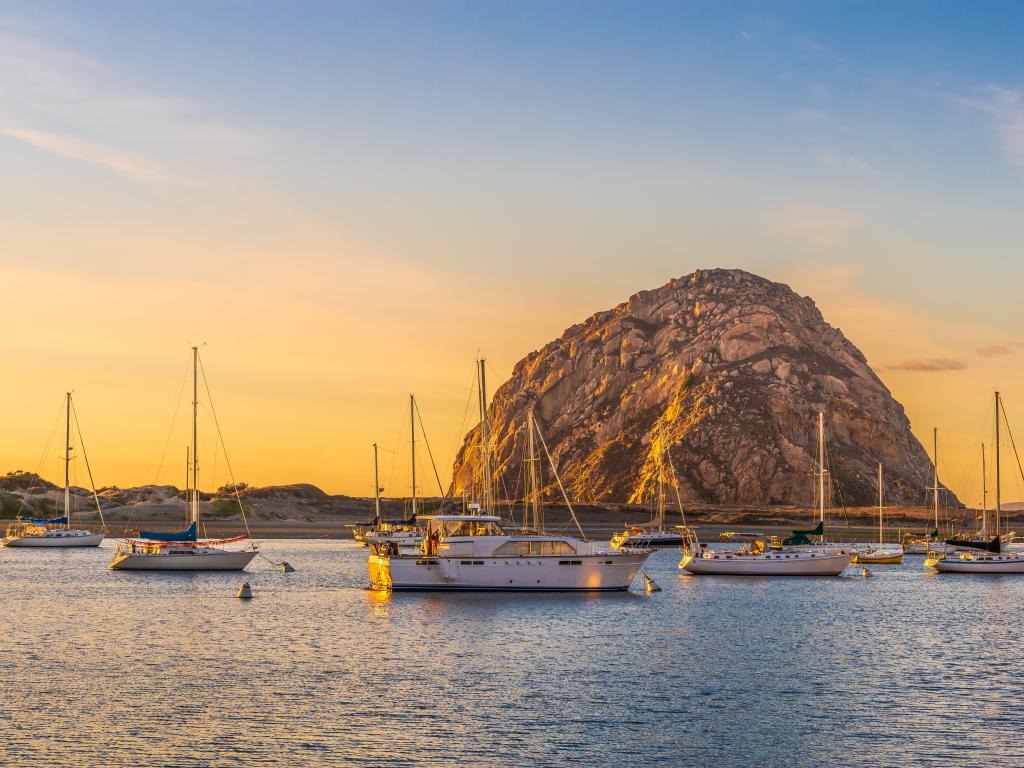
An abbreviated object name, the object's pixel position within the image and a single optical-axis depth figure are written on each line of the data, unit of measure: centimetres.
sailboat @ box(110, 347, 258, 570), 10194
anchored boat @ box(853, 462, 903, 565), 11819
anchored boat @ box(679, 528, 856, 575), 10056
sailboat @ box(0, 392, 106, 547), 14512
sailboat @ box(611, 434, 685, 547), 14312
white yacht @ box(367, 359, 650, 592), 7594
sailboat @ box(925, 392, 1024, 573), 10669
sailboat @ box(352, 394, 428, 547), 12862
